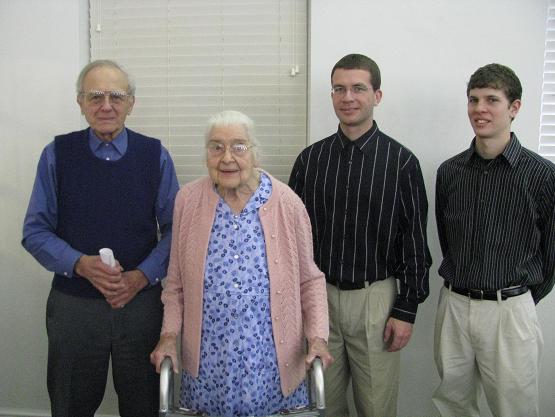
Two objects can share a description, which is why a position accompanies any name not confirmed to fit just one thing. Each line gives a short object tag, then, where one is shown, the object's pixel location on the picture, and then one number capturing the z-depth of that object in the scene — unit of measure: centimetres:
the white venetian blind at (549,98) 240
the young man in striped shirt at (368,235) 193
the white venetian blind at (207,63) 249
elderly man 182
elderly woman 156
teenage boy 186
